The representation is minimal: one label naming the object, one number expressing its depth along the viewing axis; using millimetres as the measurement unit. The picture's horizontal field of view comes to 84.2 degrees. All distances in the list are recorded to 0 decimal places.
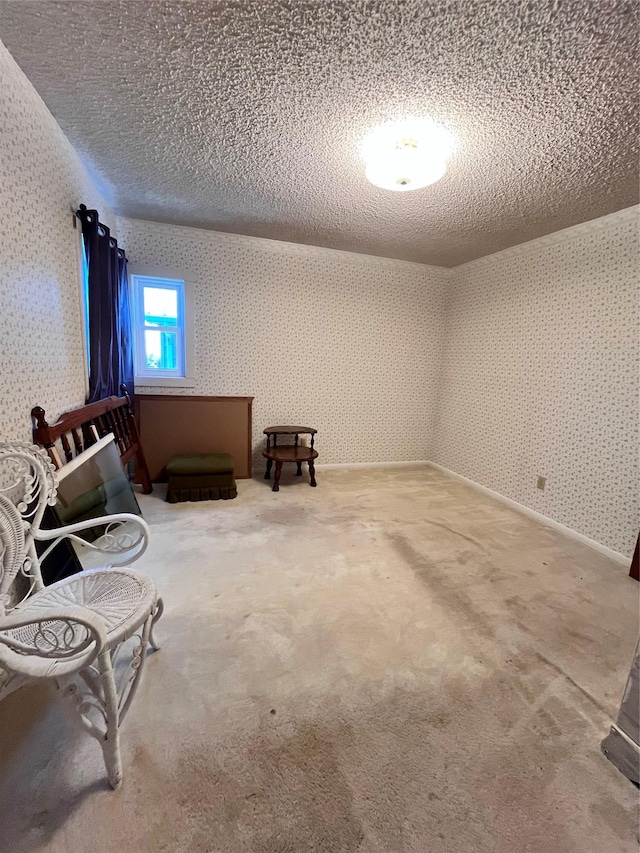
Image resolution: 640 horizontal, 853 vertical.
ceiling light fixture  1807
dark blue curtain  2365
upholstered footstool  3221
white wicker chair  990
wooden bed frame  1813
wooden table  3566
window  3574
